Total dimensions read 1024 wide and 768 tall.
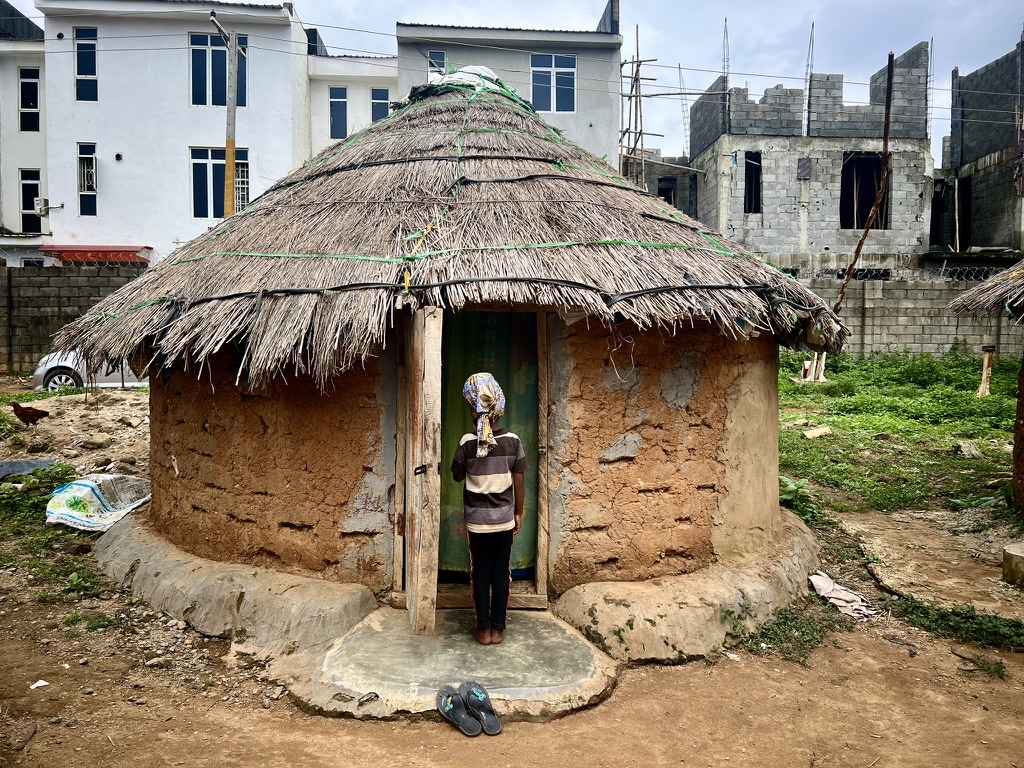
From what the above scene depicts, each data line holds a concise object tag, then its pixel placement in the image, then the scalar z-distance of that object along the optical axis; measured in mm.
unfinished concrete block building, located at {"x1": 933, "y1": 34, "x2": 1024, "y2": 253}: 19188
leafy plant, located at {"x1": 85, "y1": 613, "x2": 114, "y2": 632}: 4559
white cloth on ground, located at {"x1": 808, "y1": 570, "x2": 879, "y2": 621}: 5023
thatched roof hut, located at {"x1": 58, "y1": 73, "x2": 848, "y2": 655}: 4285
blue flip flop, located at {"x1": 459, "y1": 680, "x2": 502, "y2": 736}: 3523
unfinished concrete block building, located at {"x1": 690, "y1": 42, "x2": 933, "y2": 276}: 19219
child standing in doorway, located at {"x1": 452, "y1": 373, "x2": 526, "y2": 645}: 4023
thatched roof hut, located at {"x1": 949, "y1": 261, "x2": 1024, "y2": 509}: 6805
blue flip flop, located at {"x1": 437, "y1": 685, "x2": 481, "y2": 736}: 3500
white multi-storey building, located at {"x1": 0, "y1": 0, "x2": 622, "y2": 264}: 18812
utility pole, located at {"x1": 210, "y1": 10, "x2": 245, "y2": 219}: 12133
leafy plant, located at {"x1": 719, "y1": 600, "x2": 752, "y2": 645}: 4484
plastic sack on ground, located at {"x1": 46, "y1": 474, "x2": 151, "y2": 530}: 6375
